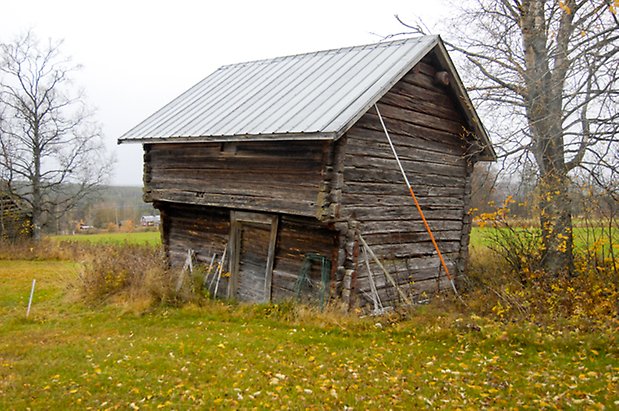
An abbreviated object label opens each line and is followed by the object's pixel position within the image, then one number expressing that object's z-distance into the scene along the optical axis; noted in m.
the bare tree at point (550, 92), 9.62
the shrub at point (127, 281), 10.95
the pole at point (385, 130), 9.51
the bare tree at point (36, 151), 27.52
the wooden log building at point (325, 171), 9.45
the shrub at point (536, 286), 8.42
